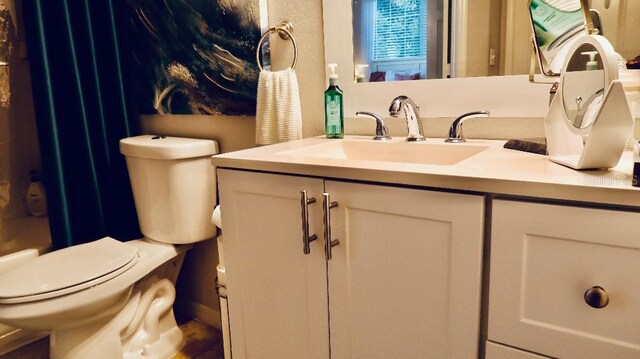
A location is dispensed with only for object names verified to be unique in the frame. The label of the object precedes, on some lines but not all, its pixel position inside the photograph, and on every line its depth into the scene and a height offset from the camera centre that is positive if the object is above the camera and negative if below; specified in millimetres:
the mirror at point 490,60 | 935 +80
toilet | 1227 -515
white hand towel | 1345 -19
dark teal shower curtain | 1595 -21
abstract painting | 1487 +189
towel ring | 1381 +220
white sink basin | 1040 -139
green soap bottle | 1246 -28
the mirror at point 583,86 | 693 +7
